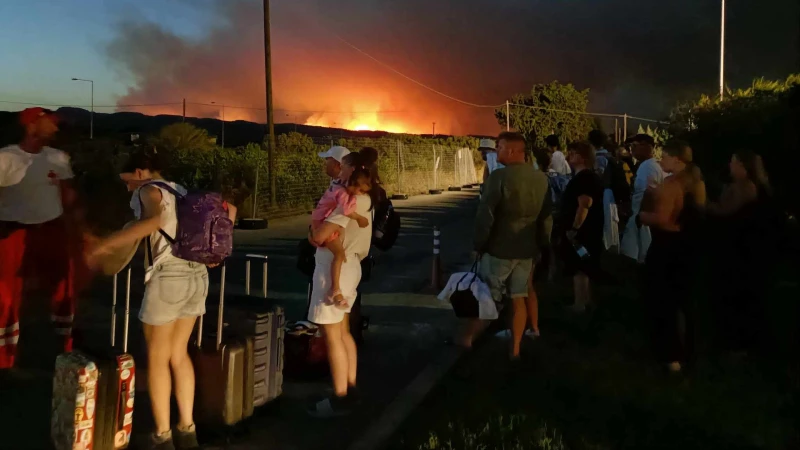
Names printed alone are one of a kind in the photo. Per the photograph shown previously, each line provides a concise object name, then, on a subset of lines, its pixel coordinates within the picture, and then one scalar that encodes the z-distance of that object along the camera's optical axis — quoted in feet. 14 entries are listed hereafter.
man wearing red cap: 18.34
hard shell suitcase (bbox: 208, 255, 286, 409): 16.05
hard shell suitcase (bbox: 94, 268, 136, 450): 13.30
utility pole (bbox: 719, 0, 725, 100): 104.11
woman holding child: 15.94
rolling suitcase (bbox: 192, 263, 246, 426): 15.02
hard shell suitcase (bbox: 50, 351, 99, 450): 12.89
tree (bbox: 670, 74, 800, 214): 39.29
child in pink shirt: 15.88
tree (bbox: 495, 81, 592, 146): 212.02
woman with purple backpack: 13.24
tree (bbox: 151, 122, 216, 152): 136.38
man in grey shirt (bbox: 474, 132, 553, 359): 20.03
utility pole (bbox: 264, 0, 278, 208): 70.69
